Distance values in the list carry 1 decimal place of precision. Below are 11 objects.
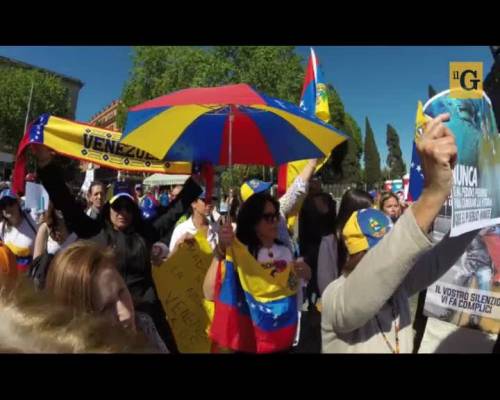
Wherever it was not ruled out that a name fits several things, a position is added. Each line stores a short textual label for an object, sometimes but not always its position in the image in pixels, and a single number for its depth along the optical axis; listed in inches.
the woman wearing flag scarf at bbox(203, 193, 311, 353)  100.2
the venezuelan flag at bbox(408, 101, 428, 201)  78.7
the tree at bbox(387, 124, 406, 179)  3270.7
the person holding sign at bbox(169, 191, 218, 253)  163.8
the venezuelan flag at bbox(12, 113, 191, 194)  129.0
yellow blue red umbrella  100.6
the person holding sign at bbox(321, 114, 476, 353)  44.0
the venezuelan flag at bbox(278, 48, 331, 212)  145.5
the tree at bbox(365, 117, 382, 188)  2837.1
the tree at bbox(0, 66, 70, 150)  1430.9
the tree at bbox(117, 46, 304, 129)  942.4
